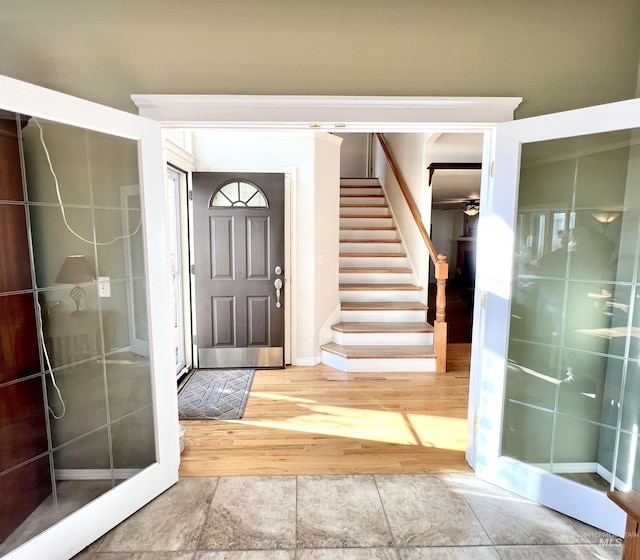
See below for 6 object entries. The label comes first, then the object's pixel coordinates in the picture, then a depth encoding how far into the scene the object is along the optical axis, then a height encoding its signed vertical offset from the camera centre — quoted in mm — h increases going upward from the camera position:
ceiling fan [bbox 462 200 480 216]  7469 +707
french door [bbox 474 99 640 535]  1807 -357
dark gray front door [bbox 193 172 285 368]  3727 -268
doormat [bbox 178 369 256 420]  2971 -1345
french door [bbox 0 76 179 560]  1694 -384
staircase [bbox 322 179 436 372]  3883 -723
